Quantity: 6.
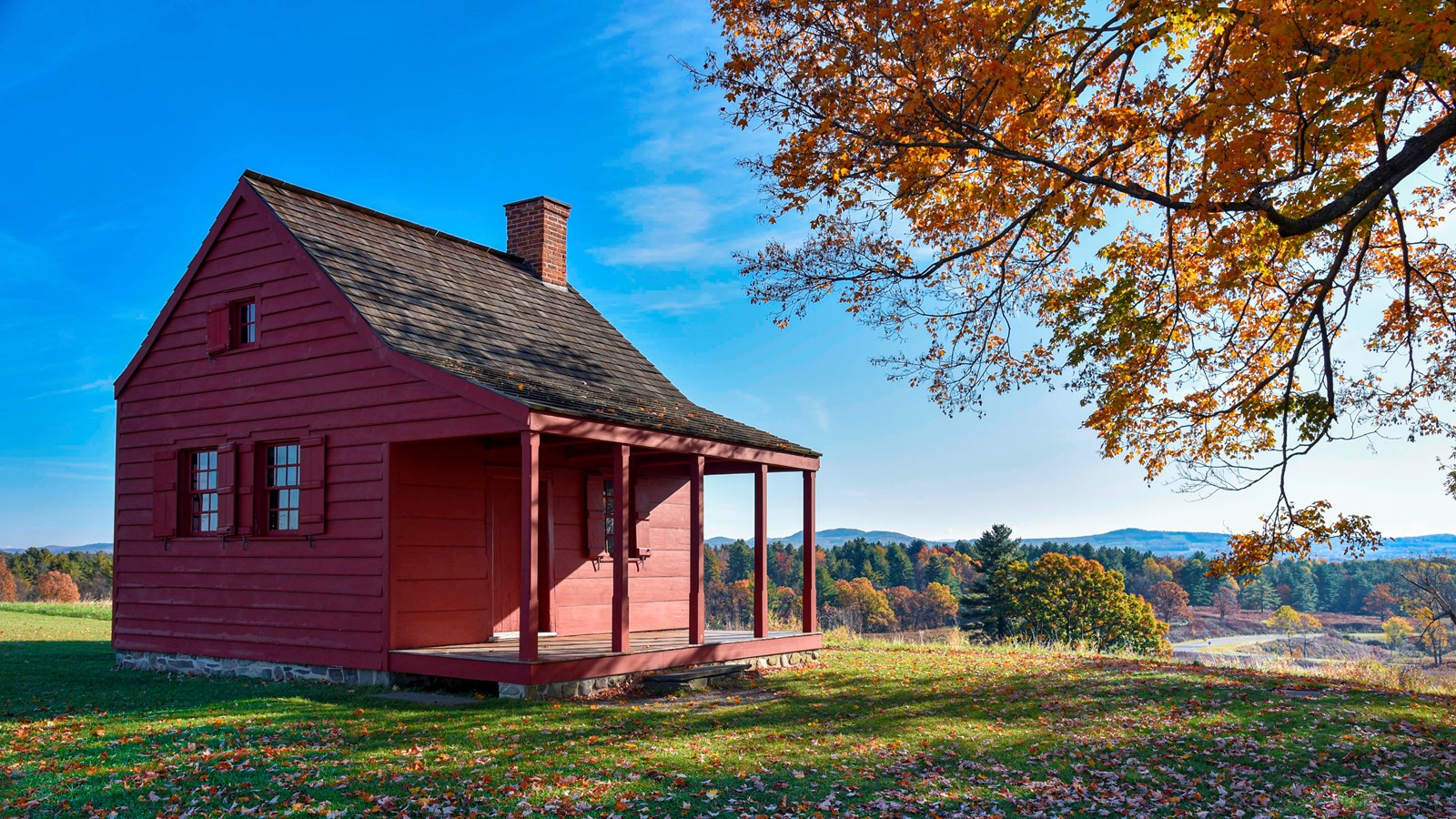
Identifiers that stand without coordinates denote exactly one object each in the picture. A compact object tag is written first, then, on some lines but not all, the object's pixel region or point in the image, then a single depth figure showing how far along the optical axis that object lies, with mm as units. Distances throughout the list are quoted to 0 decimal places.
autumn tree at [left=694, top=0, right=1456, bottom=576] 9031
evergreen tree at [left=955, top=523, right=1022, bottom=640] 50875
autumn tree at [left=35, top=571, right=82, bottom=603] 51344
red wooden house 11492
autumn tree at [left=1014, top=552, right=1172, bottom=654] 51000
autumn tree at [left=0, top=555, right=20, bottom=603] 54031
